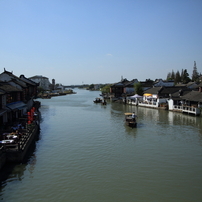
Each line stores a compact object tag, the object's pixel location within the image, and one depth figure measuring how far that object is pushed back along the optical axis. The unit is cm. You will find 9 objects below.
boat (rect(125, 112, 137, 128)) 2936
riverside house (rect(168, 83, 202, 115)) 3824
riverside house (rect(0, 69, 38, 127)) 2431
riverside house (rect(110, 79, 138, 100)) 7844
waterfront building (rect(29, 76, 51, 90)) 16196
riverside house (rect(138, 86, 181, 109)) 5001
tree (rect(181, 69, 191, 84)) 11201
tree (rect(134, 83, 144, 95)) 6575
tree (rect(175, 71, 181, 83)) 12005
